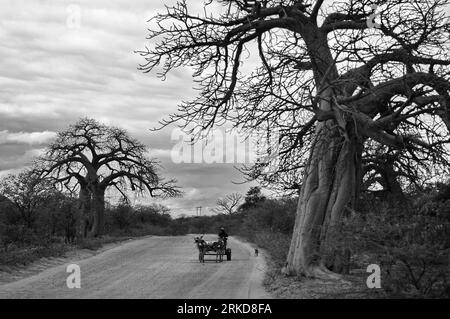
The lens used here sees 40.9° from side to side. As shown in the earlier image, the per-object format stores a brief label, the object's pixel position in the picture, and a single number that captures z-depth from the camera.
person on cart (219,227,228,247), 22.07
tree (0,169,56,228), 25.36
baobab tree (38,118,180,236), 38.70
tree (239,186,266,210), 62.34
